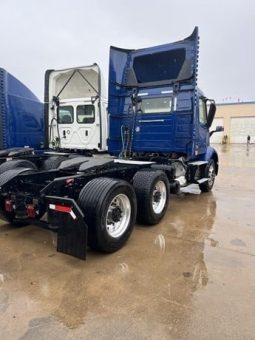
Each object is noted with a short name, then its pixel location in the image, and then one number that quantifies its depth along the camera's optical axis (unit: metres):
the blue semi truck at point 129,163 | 3.66
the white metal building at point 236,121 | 37.38
